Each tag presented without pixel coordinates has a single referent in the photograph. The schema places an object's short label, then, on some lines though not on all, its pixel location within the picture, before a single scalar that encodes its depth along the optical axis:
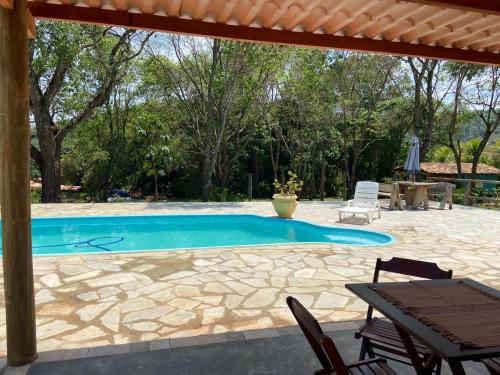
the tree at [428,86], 14.96
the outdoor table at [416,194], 11.09
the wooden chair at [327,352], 1.46
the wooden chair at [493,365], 1.75
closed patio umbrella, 11.29
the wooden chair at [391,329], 2.17
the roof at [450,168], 24.86
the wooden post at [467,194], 12.75
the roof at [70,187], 21.15
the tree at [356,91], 16.45
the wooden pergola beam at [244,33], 3.00
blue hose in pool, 7.43
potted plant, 9.04
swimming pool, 7.64
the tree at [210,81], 12.95
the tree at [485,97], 17.88
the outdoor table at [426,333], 1.46
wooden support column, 2.43
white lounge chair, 9.34
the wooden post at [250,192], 14.22
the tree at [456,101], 17.23
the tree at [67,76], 11.14
